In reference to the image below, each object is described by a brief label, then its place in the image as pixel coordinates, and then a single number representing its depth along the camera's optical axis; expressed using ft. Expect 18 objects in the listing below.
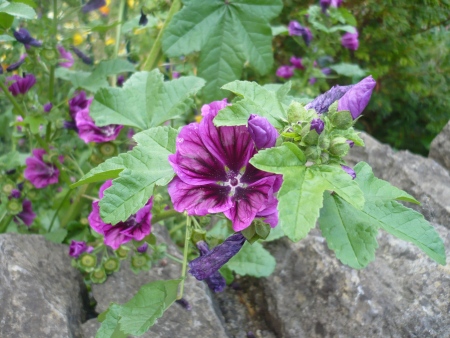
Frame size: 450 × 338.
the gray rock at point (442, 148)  1.62
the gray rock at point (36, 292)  0.99
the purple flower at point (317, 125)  0.67
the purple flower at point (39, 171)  1.43
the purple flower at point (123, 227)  1.02
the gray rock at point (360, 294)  1.10
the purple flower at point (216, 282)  1.03
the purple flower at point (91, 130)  1.22
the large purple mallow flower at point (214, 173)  0.73
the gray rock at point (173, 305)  1.12
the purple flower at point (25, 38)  1.23
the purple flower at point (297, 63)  2.06
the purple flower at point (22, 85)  1.34
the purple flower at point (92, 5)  1.40
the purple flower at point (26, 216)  1.43
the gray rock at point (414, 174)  1.34
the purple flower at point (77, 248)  1.20
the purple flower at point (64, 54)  1.50
